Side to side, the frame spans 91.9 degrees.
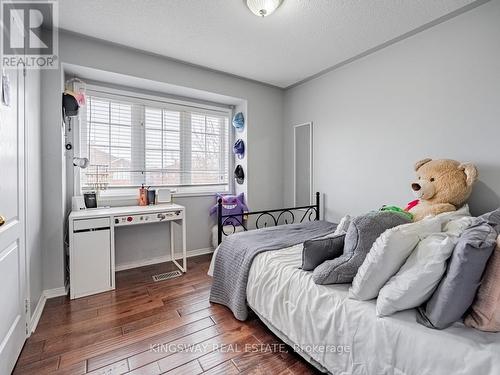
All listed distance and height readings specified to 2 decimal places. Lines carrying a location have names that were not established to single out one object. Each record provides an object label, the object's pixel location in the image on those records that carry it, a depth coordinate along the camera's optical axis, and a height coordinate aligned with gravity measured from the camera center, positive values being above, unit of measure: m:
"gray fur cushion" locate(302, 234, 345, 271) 1.57 -0.42
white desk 2.31 -0.57
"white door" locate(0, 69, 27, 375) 1.34 -0.24
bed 0.94 -0.69
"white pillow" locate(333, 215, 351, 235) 1.80 -0.30
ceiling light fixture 1.89 +1.44
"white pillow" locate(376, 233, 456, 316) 1.05 -0.41
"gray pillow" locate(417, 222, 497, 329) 0.96 -0.37
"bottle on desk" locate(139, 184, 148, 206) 3.07 -0.10
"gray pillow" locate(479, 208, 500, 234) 1.24 -0.18
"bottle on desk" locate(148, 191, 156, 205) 3.11 -0.10
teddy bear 1.90 +0.00
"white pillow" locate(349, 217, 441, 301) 1.18 -0.36
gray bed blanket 1.92 -0.59
